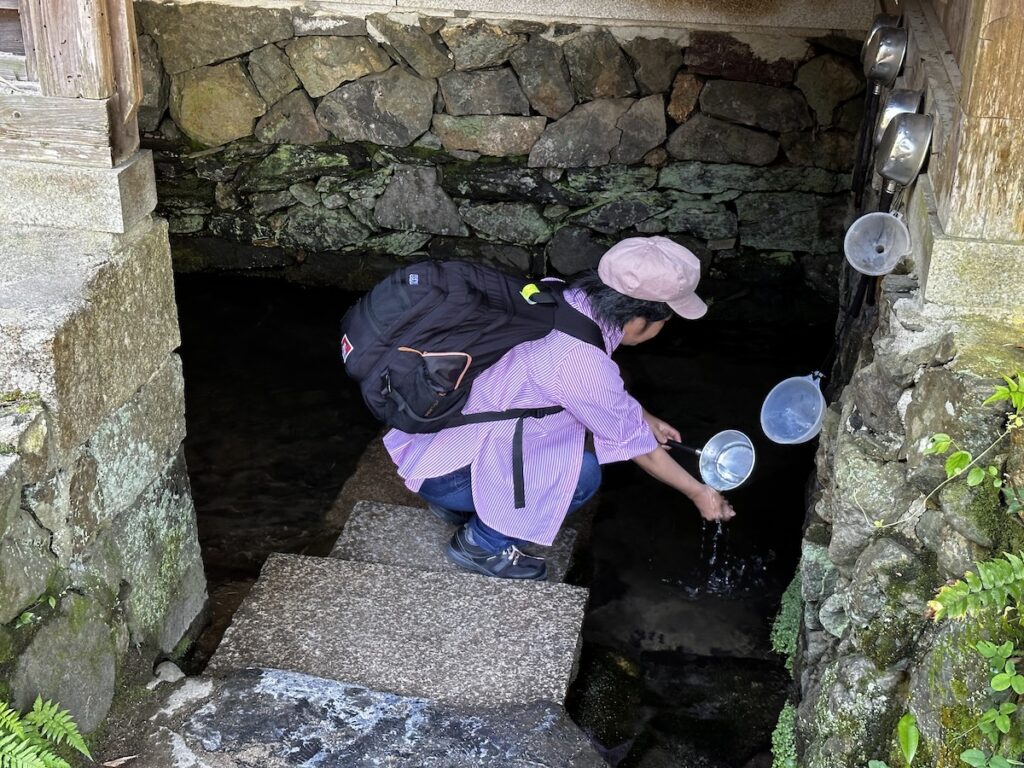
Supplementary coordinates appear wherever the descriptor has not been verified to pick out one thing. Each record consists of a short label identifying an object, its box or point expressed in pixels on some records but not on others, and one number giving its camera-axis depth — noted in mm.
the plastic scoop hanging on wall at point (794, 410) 3471
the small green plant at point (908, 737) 2152
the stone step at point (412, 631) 2975
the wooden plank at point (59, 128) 2660
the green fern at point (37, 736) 2150
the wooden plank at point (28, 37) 2625
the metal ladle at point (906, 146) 2930
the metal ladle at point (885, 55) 3959
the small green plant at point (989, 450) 2199
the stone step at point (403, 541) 3607
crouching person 3139
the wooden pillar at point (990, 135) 2381
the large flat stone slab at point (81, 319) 2406
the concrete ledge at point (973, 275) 2518
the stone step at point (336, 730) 2650
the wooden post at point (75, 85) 2611
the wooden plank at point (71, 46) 2600
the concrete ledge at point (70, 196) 2709
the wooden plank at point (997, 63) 2373
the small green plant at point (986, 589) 2043
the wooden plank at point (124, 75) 2674
